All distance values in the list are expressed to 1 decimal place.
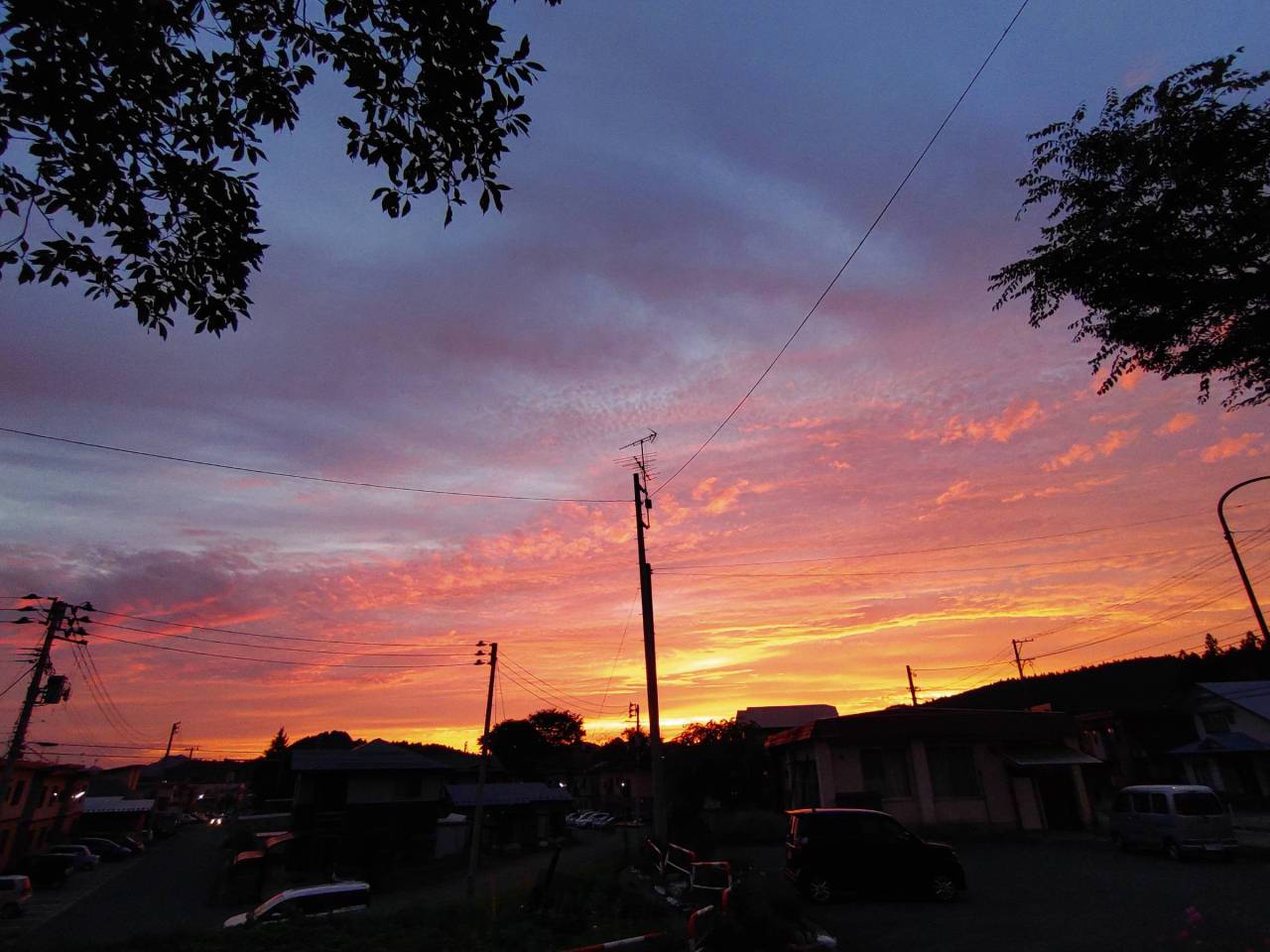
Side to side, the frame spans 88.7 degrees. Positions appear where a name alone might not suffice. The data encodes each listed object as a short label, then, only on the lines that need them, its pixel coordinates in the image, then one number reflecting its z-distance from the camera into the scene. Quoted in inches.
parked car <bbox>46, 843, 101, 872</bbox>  1605.9
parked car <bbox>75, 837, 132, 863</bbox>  1865.2
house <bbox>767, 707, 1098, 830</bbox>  935.0
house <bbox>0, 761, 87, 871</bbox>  1398.9
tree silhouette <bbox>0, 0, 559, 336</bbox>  192.9
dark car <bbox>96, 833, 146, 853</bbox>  2045.4
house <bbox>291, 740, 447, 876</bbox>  1392.7
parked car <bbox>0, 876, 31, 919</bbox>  986.6
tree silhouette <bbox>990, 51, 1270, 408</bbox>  305.7
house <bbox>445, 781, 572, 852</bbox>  1785.2
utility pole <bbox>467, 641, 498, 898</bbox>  1082.9
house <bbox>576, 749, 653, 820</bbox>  2553.2
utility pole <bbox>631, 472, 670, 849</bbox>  706.8
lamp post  703.1
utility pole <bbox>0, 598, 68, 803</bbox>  1022.4
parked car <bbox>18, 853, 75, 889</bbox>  1330.0
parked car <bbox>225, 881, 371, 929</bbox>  616.1
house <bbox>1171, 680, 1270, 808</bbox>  1428.4
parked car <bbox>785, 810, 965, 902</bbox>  525.0
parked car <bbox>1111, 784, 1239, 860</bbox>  664.4
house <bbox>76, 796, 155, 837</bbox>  2345.0
